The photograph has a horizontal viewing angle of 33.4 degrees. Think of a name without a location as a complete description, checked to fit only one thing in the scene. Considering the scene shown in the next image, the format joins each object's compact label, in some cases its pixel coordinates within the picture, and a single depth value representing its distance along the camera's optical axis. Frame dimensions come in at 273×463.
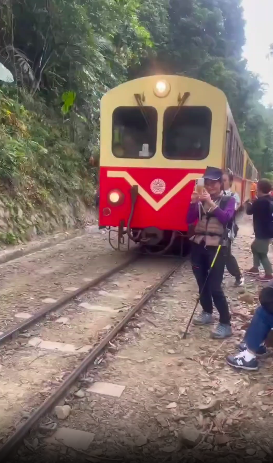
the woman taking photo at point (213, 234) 4.45
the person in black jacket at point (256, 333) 3.84
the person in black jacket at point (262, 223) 6.70
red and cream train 7.56
